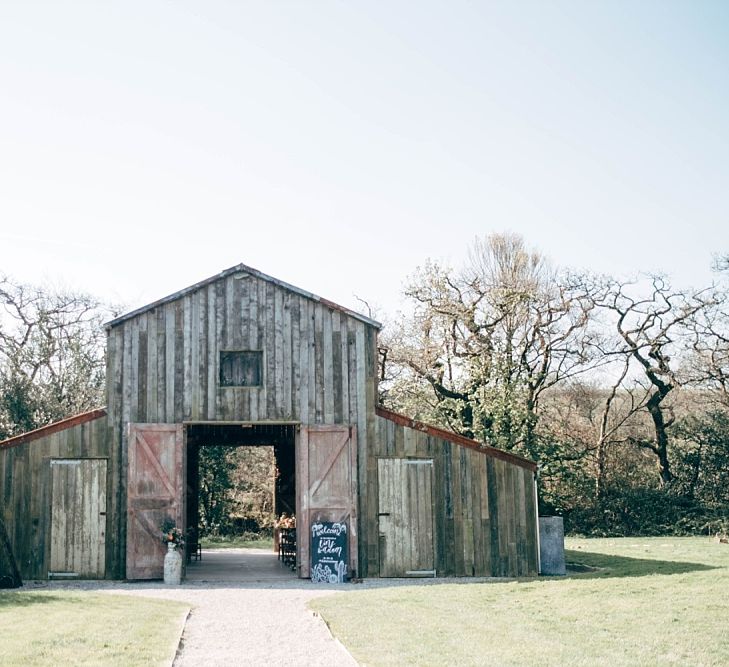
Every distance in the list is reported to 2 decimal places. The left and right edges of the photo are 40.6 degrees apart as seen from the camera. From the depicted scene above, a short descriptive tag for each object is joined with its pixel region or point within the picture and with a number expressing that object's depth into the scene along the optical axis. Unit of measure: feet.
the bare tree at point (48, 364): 104.47
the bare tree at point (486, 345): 103.09
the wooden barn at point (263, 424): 63.00
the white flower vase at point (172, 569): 61.11
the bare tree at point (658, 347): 113.09
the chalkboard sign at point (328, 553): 62.90
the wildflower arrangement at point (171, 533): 61.82
